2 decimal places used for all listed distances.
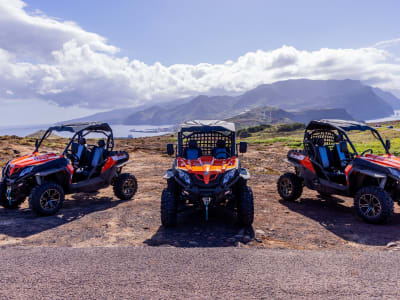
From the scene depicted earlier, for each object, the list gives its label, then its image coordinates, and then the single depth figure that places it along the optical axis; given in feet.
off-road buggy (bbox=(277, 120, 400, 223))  22.34
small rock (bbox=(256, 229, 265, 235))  20.94
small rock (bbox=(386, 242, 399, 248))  18.12
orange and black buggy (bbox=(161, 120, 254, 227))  20.59
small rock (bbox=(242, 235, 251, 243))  19.15
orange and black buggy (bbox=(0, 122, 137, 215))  25.35
